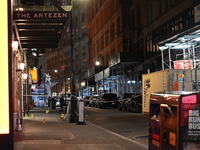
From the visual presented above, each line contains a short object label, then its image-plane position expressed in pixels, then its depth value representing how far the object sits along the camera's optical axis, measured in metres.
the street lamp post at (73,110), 21.47
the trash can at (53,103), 46.53
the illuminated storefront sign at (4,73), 6.80
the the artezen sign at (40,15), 13.77
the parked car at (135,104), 30.72
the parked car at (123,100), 35.00
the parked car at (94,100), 46.34
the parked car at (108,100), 41.24
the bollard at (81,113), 19.77
